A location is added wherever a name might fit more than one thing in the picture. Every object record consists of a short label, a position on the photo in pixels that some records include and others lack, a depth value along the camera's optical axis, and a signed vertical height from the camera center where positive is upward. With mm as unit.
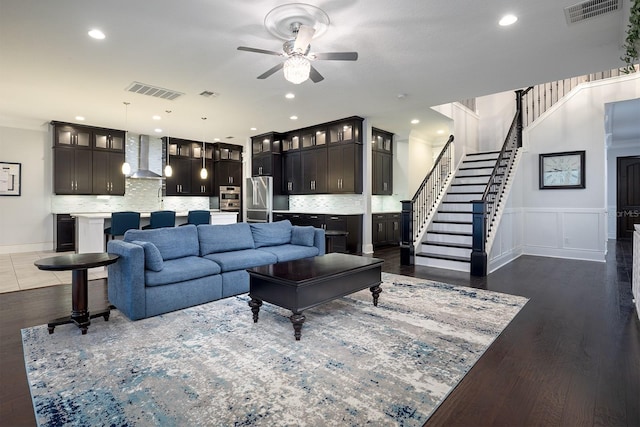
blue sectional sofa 3240 -573
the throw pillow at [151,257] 3330 -458
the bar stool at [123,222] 5688 -181
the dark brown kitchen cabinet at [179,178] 9656 +1010
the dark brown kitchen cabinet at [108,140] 8203 +1837
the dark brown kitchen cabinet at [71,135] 7645 +1828
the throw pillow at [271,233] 4871 -338
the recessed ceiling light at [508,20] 3398 +1990
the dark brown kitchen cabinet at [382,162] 8445 +1285
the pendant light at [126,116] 6323 +2064
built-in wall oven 10586 +434
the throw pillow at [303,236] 5039 -383
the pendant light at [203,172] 7530 +923
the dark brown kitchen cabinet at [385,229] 7977 -462
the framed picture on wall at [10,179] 7338 +754
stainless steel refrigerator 9133 +363
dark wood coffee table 2775 -657
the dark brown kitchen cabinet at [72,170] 7676 +990
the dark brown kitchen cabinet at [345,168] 7496 +988
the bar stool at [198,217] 6641 -114
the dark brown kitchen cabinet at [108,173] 8188 +981
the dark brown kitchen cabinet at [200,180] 10148 +974
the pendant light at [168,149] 6953 +1812
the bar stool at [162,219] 6160 -140
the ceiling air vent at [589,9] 3170 +1980
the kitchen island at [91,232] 5891 -363
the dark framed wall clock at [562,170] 6684 +826
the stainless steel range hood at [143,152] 9258 +1679
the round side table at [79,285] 2888 -673
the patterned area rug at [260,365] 1806 -1082
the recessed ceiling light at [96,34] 3609 +1977
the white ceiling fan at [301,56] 3155 +1562
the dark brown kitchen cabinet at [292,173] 8812 +1035
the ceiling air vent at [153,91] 5348 +2052
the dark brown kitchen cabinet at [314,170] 8148 +1029
